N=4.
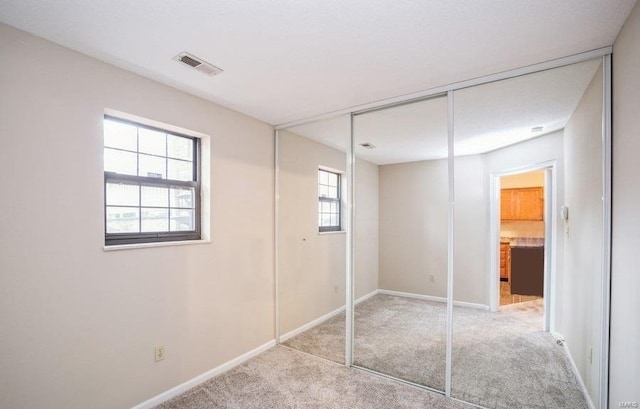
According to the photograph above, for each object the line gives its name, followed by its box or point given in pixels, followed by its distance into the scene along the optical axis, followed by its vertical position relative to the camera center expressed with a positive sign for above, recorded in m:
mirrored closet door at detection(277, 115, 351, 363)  3.29 -0.45
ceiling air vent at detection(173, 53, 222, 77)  1.98 +0.97
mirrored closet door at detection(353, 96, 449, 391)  2.59 -0.37
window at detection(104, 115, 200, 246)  2.19 +0.14
